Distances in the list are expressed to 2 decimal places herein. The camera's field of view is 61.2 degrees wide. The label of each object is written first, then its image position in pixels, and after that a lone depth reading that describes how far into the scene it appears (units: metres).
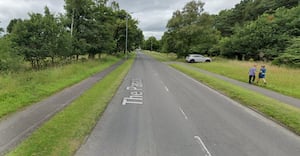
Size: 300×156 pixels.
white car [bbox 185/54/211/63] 46.53
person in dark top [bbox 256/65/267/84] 19.23
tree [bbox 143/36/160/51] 160.62
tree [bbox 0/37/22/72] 20.45
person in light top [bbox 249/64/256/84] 19.50
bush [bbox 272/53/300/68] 30.05
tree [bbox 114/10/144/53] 62.56
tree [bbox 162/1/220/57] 54.72
